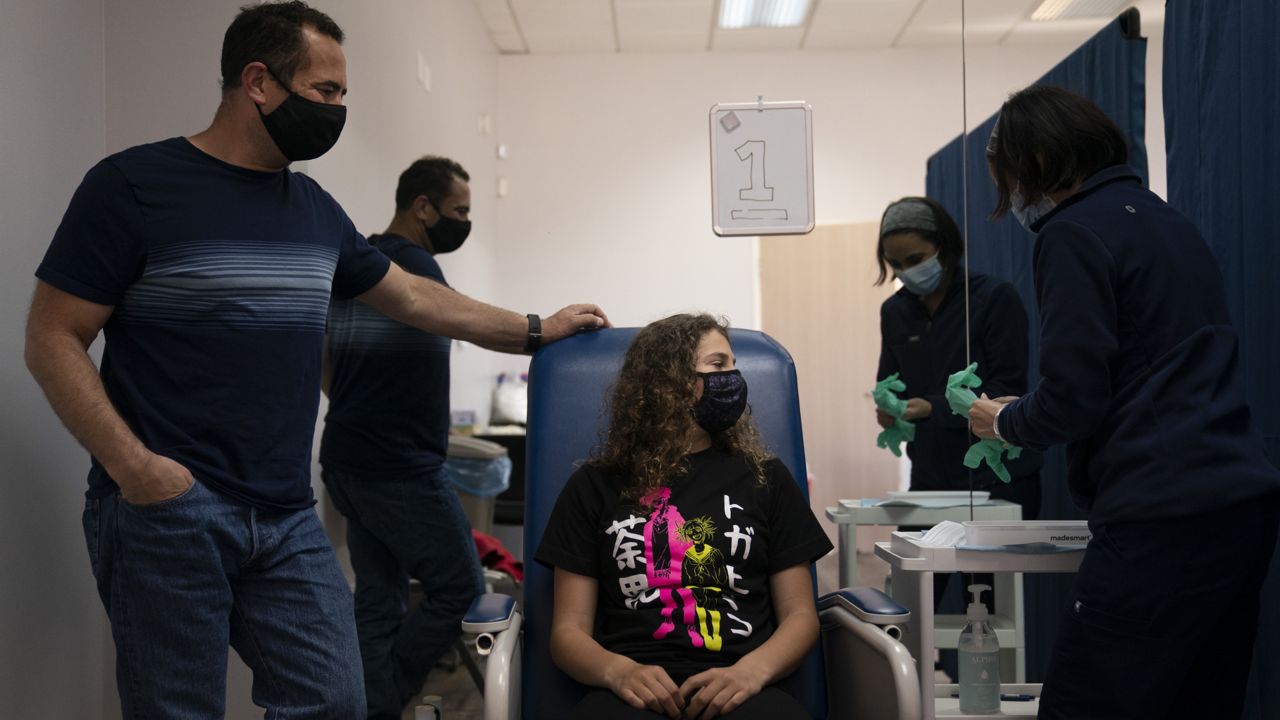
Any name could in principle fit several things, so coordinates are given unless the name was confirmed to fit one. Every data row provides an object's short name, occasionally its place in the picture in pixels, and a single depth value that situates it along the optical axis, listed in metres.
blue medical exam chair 1.52
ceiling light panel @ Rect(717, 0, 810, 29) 5.09
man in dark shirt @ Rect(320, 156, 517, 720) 2.31
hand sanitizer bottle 1.81
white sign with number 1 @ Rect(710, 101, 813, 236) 2.07
